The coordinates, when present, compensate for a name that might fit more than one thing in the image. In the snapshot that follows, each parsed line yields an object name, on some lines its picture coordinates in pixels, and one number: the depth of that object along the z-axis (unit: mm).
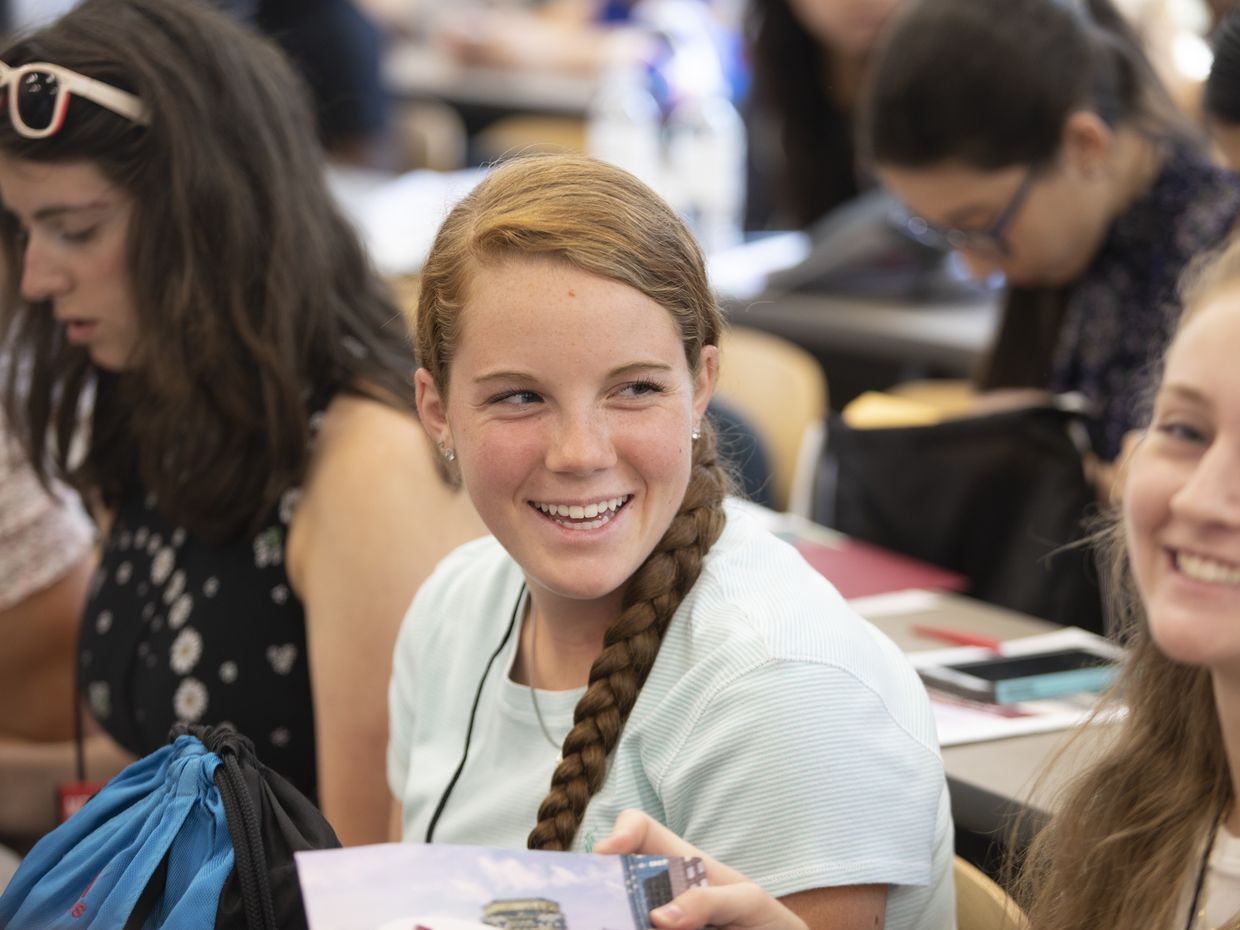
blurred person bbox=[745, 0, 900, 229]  4430
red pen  2731
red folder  2888
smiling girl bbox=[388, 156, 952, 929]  2260
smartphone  2626
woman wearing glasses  2917
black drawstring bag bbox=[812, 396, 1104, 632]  2851
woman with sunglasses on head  2575
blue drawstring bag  2223
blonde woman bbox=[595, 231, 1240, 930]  2159
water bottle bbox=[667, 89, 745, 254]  5733
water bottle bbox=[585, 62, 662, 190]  5879
